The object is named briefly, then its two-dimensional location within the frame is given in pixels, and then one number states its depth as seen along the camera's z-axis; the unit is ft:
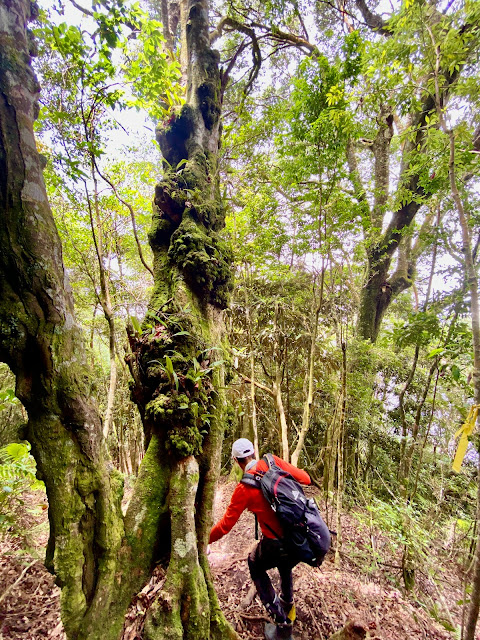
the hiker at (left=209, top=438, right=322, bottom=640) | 8.11
